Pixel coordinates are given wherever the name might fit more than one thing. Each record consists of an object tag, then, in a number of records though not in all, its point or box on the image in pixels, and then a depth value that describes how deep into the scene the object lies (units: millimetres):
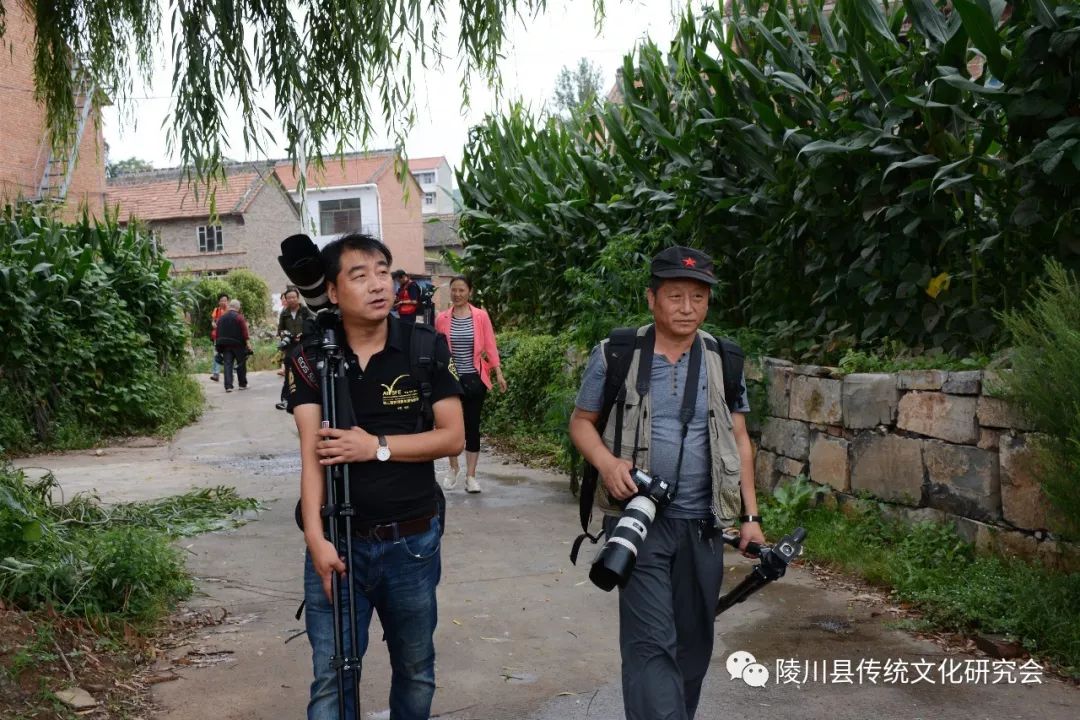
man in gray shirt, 3625
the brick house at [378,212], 48250
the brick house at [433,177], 61406
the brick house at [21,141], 22391
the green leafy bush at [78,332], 11539
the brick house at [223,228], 42625
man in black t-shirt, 3250
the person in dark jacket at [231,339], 20266
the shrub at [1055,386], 4645
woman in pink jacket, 9305
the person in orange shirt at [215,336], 21841
